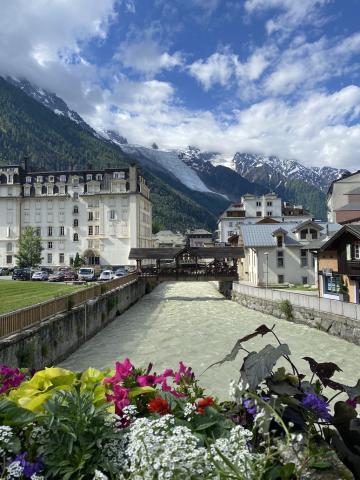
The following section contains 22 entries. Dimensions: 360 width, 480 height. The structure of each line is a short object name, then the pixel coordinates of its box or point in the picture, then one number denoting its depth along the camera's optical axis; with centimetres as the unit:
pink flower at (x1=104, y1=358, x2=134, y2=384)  279
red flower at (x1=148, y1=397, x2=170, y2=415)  248
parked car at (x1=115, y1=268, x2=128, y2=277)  5607
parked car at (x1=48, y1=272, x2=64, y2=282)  4978
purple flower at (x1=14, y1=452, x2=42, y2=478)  197
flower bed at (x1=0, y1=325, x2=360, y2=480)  192
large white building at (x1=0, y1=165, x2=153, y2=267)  7688
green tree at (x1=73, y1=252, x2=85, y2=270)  7124
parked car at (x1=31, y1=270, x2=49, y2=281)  4969
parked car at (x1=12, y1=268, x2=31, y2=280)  5017
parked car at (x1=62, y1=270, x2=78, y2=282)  5038
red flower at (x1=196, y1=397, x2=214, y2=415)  255
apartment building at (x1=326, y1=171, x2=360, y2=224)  7031
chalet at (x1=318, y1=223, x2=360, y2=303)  2625
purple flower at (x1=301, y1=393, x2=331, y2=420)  224
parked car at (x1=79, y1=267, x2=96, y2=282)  5119
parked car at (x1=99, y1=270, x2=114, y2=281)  5225
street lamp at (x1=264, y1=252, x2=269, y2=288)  4509
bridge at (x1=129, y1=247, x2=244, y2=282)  4378
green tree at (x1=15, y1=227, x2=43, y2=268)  6688
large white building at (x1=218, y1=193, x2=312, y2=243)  11338
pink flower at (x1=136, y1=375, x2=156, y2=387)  279
